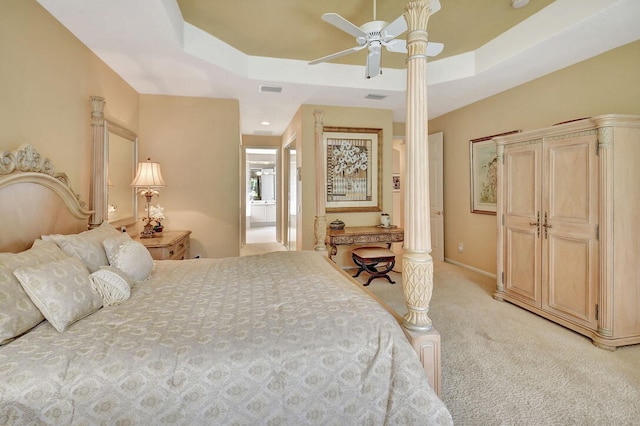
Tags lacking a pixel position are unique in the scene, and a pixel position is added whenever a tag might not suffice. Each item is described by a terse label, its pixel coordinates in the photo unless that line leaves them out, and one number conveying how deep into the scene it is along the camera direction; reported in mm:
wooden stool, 4086
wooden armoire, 2418
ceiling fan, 2143
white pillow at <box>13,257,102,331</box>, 1297
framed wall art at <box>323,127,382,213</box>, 4742
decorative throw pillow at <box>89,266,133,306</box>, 1585
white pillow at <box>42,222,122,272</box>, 1789
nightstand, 3025
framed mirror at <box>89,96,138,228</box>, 2674
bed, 1040
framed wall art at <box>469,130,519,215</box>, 4344
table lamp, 3416
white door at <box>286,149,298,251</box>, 6488
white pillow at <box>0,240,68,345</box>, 1182
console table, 4105
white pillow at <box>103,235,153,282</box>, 1891
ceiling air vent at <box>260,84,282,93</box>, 3880
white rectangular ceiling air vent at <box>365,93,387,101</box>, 4262
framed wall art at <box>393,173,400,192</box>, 7168
